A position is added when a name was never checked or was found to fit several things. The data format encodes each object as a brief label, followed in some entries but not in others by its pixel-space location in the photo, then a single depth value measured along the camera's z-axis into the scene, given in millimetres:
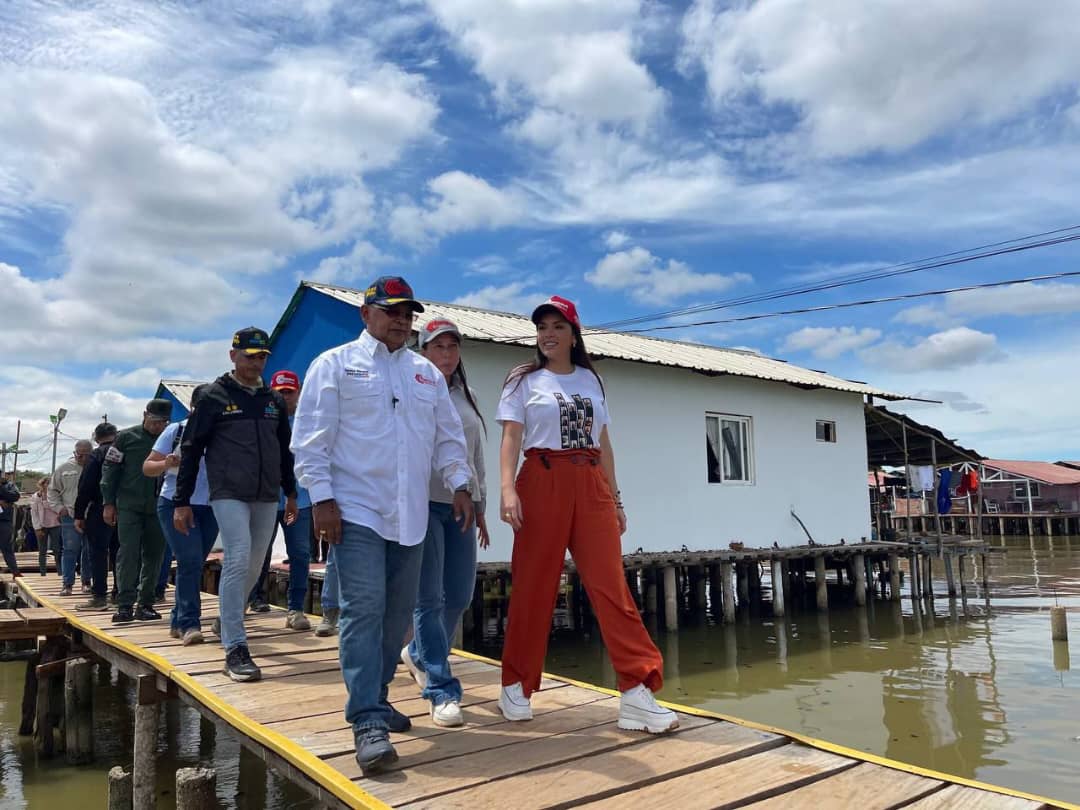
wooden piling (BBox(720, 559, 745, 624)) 14158
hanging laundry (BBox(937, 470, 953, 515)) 20531
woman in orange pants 3561
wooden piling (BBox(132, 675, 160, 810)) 4554
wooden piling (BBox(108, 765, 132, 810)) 4734
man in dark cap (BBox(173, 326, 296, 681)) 4598
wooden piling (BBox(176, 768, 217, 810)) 3445
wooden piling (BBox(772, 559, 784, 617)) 14789
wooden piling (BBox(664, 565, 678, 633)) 13281
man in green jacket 6547
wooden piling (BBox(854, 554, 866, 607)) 16516
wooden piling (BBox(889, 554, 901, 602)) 16875
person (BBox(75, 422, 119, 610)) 7520
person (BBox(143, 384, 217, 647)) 5469
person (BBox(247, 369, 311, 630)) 6348
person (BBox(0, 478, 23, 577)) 12632
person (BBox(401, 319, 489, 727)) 3736
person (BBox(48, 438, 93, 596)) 9836
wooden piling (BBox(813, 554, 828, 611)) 15781
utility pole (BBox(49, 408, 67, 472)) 45406
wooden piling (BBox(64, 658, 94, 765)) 6566
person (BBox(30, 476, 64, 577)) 13609
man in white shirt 3078
